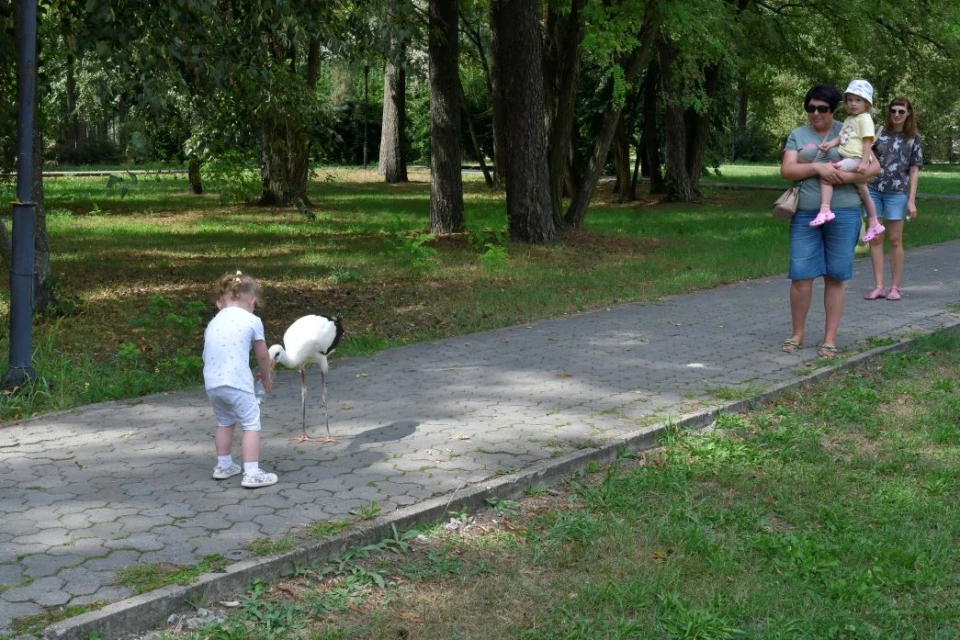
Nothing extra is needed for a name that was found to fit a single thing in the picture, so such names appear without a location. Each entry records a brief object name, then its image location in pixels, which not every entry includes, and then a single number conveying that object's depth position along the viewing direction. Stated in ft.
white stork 19.58
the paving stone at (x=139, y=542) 15.49
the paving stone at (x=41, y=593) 13.67
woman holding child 27.63
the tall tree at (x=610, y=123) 59.26
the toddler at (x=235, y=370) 17.89
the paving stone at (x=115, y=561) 14.76
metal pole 23.17
